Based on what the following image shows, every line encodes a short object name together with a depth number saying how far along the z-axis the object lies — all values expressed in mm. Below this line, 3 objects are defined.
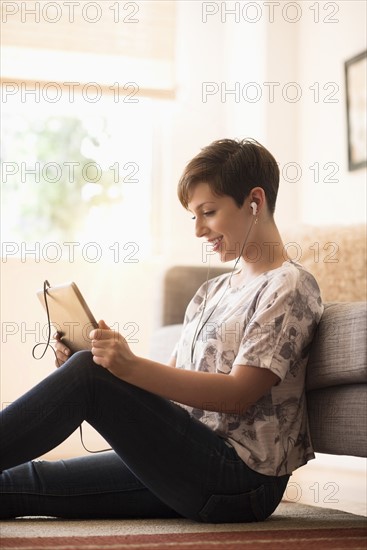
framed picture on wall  4730
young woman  2846
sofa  2952
